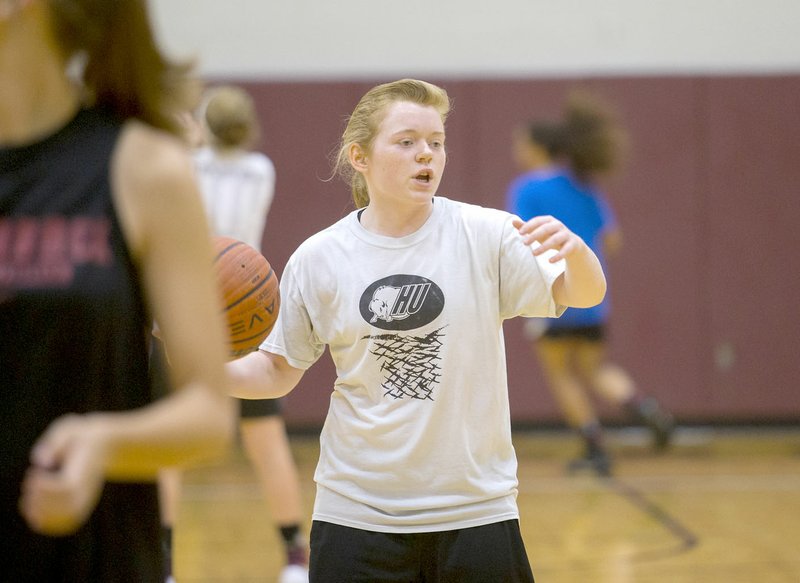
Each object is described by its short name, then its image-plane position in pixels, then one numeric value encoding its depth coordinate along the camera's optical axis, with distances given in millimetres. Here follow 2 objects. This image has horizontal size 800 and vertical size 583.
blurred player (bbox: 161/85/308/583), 8844
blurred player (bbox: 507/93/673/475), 13867
